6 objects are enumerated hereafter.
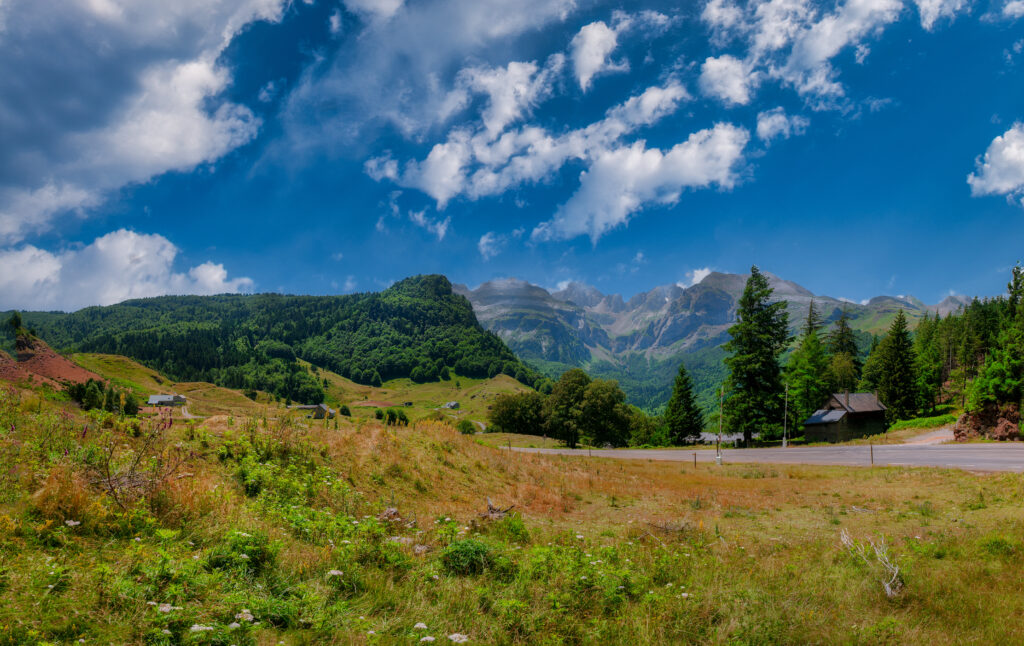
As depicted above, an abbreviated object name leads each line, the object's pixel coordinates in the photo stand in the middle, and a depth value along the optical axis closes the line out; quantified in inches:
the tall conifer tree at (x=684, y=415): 2913.4
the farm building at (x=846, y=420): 2358.5
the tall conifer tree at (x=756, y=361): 1882.4
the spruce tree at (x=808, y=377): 2353.6
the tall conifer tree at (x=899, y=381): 2511.1
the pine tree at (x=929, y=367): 2680.6
